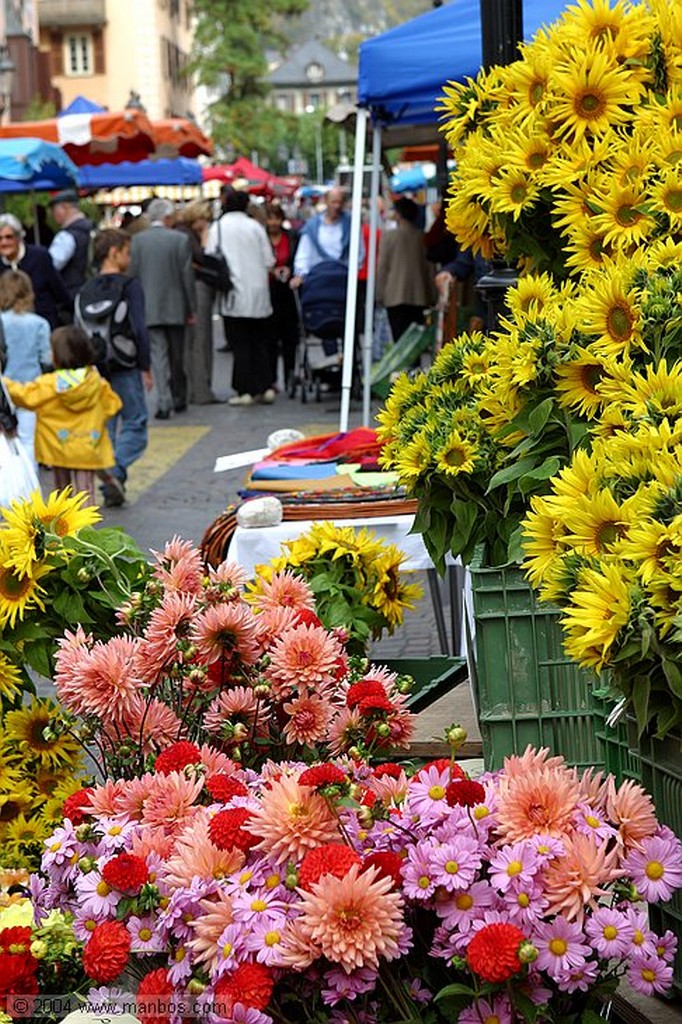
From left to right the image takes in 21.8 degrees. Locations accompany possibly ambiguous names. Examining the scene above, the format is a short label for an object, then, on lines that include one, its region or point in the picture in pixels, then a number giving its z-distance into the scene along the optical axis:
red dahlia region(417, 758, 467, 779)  2.49
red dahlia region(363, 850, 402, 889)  2.31
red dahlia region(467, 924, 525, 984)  2.19
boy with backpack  11.81
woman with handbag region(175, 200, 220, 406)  17.56
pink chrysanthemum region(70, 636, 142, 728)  3.07
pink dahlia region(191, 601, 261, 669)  3.09
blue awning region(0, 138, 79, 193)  16.77
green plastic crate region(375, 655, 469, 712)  3.94
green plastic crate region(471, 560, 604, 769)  3.07
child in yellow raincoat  10.23
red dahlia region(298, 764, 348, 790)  2.37
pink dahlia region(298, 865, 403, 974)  2.20
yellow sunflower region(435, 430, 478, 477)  3.22
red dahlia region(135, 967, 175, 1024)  2.38
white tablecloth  5.02
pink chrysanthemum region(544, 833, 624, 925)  2.27
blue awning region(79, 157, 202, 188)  25.52
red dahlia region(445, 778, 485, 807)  2.42
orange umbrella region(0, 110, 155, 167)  19.34
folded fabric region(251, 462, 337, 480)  5.79
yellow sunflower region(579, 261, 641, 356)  2.84
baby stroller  15.77
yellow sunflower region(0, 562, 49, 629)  3.50
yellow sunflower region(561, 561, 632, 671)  2.18
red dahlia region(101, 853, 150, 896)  2.47
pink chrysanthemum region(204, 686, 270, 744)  3.06
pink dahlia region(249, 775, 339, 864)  2.34
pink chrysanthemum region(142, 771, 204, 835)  2.65
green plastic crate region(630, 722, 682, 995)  2.45
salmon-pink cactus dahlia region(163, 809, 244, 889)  2.39
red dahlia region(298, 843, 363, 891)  2.25
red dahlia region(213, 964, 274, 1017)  2.23
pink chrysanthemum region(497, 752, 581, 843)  2.35
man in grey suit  16.50
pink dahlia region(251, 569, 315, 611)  3.32
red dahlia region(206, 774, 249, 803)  2.65
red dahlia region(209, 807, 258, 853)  2.41
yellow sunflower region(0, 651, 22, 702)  3.54
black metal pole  4.19
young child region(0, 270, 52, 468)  11.02
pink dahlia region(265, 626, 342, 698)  2.99
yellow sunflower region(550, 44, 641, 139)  3.22
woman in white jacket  16.75
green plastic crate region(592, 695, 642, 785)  2.69
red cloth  5.98
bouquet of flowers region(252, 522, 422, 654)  3.96
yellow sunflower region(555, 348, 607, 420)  2.89
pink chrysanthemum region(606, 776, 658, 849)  2.37
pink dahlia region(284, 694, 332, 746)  3.00
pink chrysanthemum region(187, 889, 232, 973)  2.31
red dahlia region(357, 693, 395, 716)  2.97
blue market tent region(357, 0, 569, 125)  9.70
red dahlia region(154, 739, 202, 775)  2.81
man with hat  16.14
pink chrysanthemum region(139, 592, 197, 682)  3.10
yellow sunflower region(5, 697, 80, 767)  3.64
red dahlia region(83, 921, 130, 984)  2.41
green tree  69.06
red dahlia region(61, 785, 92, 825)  2.80
